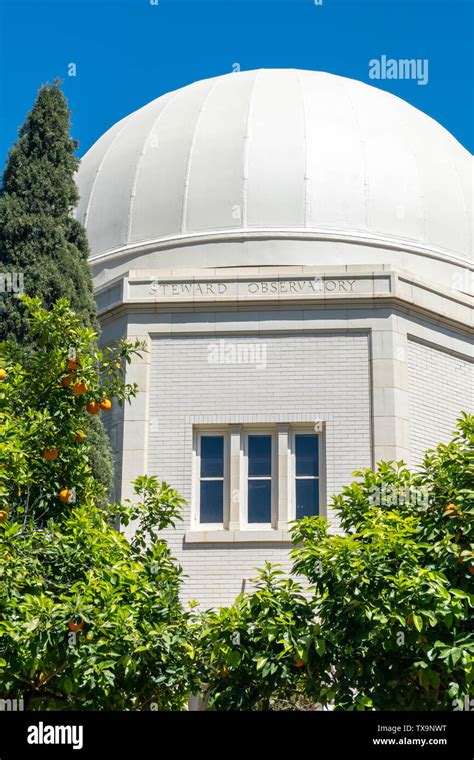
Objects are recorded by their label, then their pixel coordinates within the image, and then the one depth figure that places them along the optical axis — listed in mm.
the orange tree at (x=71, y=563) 12219
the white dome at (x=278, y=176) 24078
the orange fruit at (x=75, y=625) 12137
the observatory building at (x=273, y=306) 20859
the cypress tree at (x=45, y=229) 18500
